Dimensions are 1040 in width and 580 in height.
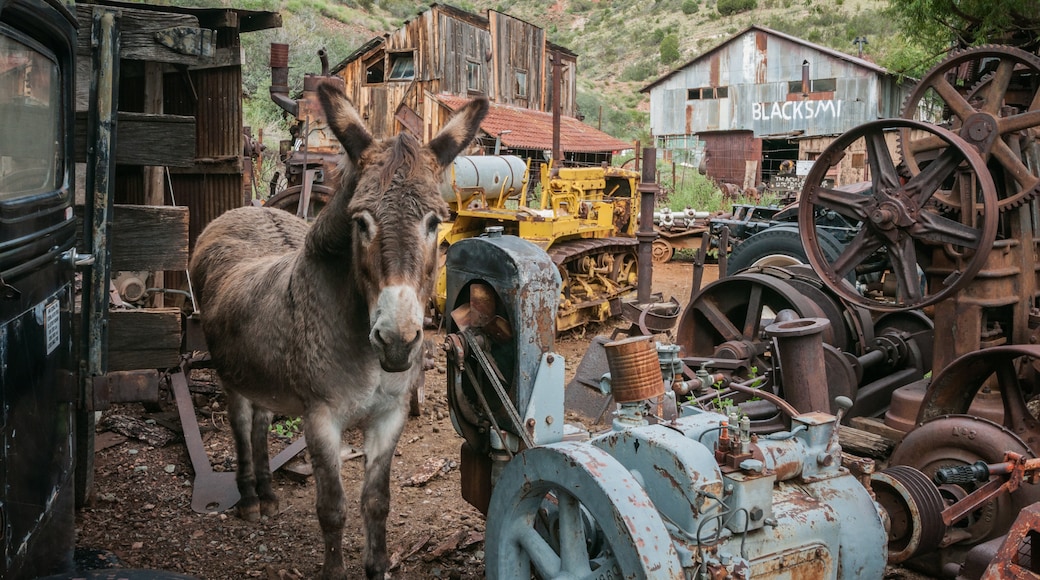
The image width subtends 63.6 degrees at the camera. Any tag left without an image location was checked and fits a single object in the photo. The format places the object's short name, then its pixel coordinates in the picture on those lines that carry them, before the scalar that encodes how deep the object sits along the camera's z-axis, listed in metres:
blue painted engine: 2.48
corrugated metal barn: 31.05
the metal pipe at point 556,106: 11.78
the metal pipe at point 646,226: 8.74
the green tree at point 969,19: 9.87
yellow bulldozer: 9.70
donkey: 3.05
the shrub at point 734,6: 57.47
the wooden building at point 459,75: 24.09
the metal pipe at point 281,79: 8.61
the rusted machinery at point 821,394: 2.63
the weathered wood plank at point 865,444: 5.02
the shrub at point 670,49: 54.84
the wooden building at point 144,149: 3.58
